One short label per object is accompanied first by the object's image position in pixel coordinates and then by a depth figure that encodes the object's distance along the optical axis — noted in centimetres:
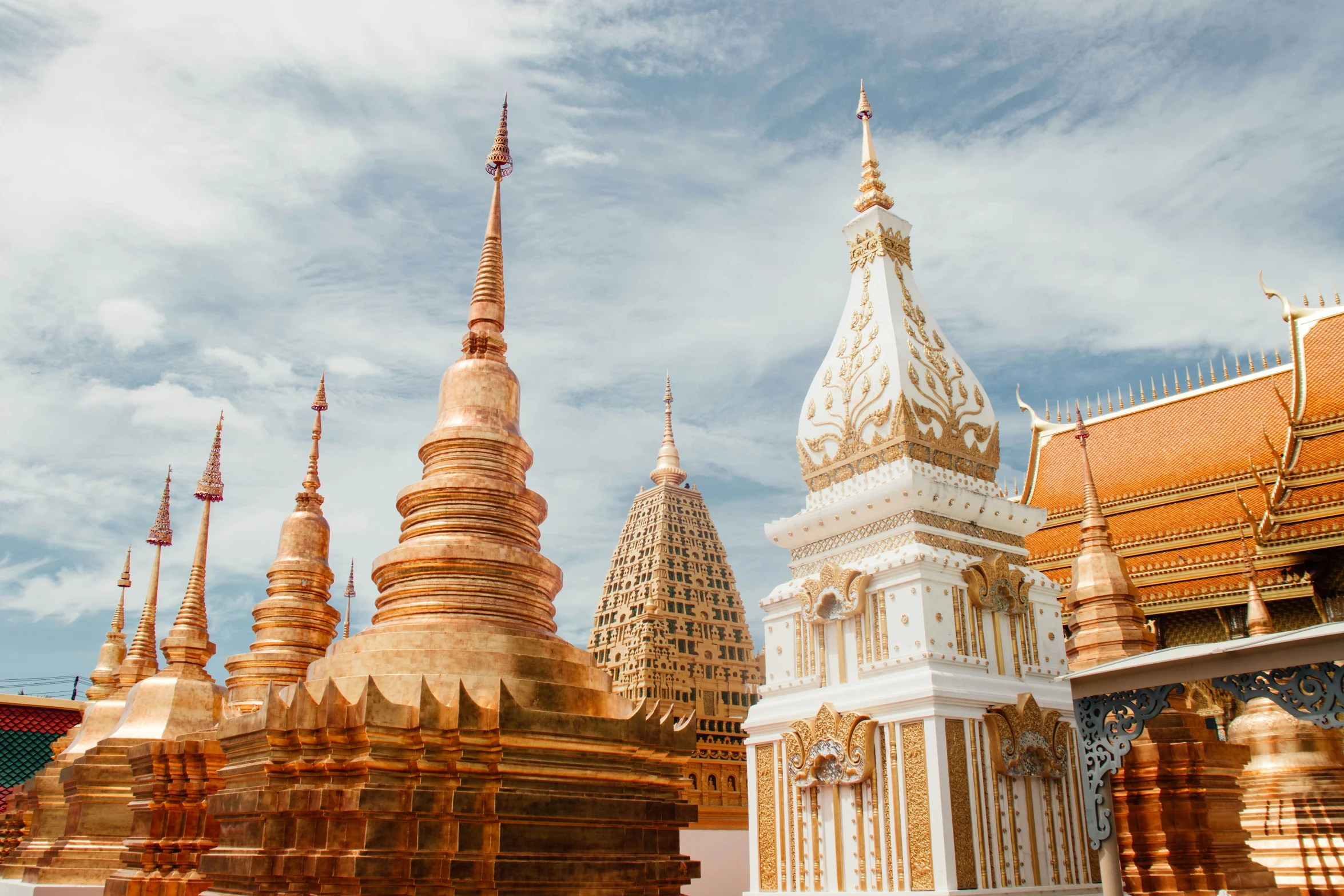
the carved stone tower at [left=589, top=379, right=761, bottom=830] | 2703
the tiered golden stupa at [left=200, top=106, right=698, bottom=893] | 555
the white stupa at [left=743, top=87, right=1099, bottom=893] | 938
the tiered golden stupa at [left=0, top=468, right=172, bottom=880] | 1341
